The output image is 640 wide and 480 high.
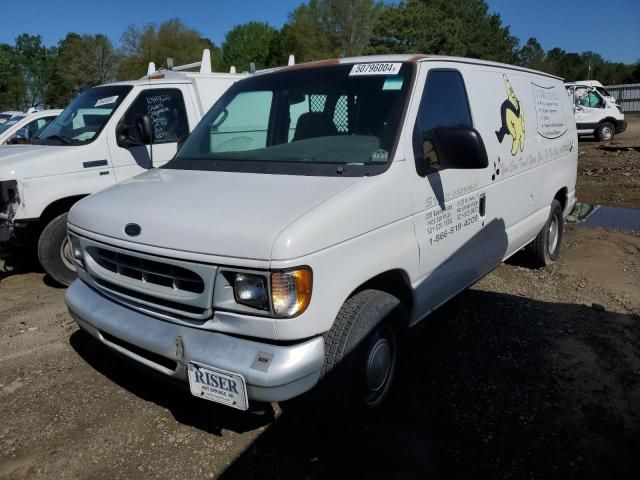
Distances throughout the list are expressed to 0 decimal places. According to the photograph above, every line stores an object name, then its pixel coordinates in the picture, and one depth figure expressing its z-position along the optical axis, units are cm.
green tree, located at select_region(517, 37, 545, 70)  7825
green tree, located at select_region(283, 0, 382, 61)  6450
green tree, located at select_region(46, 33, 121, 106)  5294
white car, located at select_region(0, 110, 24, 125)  1611
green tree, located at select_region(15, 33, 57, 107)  7140
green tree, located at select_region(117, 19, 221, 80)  5275
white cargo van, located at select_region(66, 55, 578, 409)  245
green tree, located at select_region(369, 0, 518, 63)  5172
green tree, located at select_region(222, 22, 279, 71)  6769
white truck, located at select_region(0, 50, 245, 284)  520
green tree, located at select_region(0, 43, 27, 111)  6269
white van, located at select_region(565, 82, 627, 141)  2039
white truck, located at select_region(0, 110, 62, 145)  977
